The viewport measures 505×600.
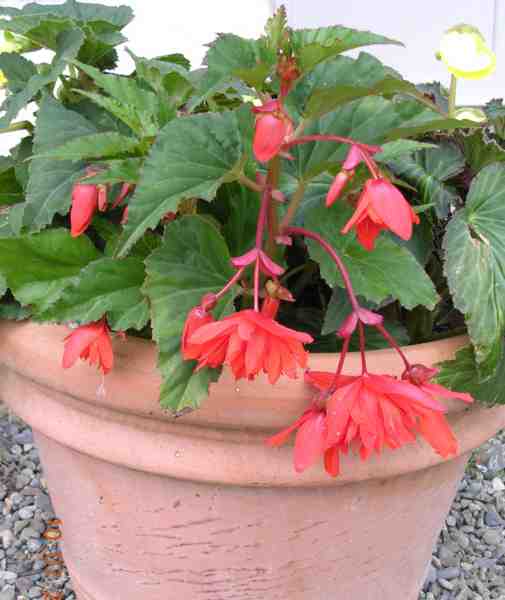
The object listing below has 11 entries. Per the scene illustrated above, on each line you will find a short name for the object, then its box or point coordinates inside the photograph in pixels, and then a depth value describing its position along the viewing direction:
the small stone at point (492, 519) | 1.23
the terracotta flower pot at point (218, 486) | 0.65
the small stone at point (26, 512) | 1.21
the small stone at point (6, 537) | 1.16
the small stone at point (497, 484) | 1.31
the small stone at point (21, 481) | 1.29
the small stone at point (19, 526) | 1.18
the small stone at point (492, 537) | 1.18
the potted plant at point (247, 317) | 0.54
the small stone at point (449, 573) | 1.11
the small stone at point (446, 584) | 1.09
